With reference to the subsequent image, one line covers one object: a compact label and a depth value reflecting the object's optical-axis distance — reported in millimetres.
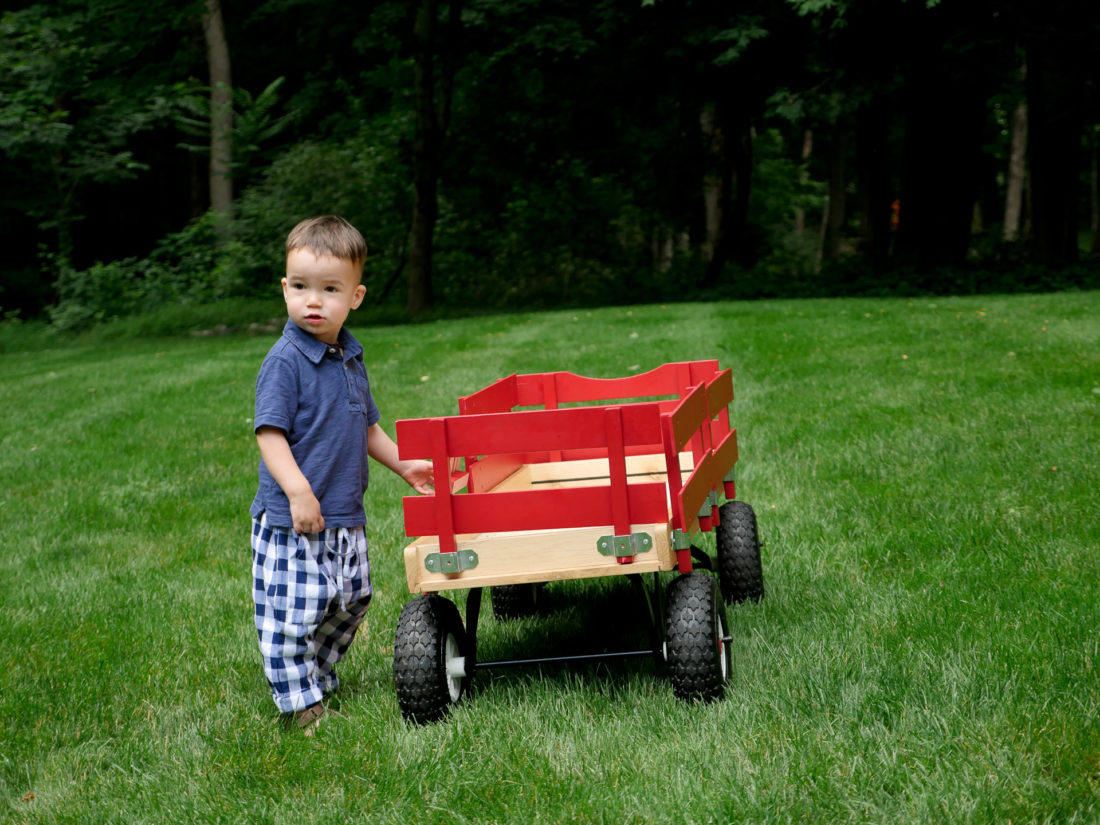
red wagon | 3152
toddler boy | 3316
